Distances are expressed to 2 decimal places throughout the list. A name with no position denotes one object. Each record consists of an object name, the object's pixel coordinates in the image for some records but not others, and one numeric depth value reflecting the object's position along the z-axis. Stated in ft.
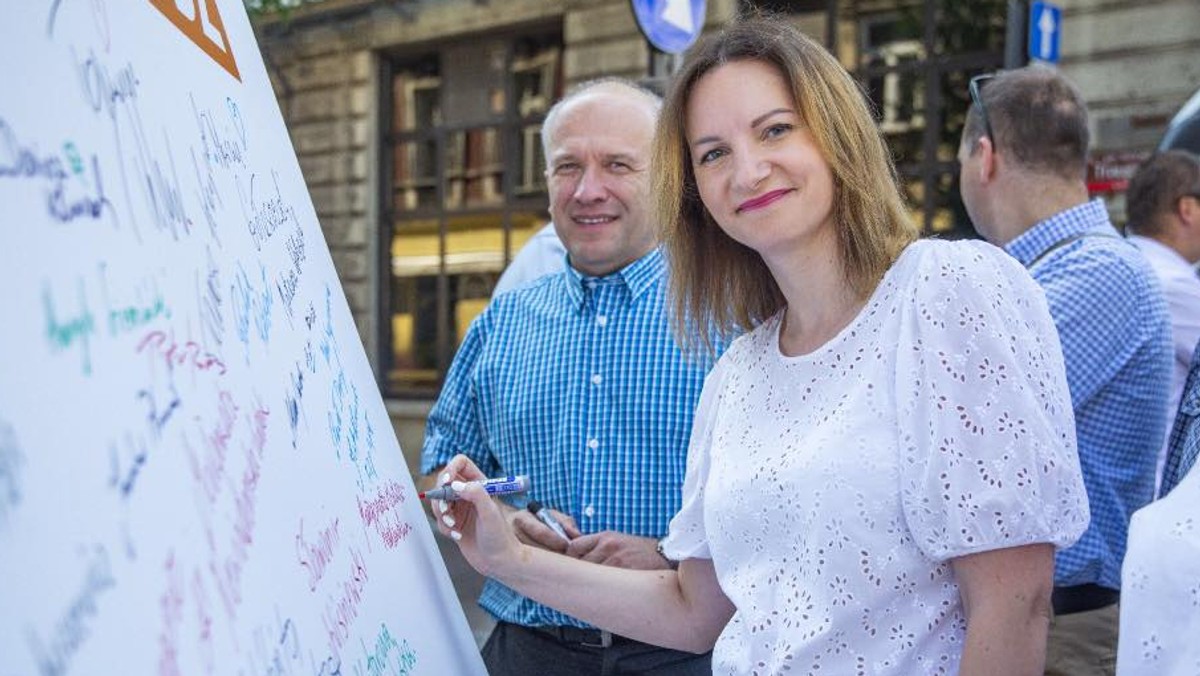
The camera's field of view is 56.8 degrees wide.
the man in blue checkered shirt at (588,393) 6.63
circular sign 14.85
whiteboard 2.45
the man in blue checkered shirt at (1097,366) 7.11
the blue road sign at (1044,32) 21.16
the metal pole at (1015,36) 19.92
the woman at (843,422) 4.12
